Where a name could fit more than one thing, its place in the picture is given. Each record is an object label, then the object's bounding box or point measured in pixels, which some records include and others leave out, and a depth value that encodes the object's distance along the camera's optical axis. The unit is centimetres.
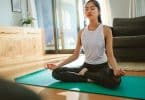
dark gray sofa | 325
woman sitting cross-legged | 190
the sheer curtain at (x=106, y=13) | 496
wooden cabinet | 414
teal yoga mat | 158
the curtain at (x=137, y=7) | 452
